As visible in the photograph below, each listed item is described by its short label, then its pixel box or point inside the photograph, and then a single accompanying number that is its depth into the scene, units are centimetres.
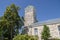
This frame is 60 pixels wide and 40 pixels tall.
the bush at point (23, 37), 1957
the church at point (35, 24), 2788
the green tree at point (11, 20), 2938
